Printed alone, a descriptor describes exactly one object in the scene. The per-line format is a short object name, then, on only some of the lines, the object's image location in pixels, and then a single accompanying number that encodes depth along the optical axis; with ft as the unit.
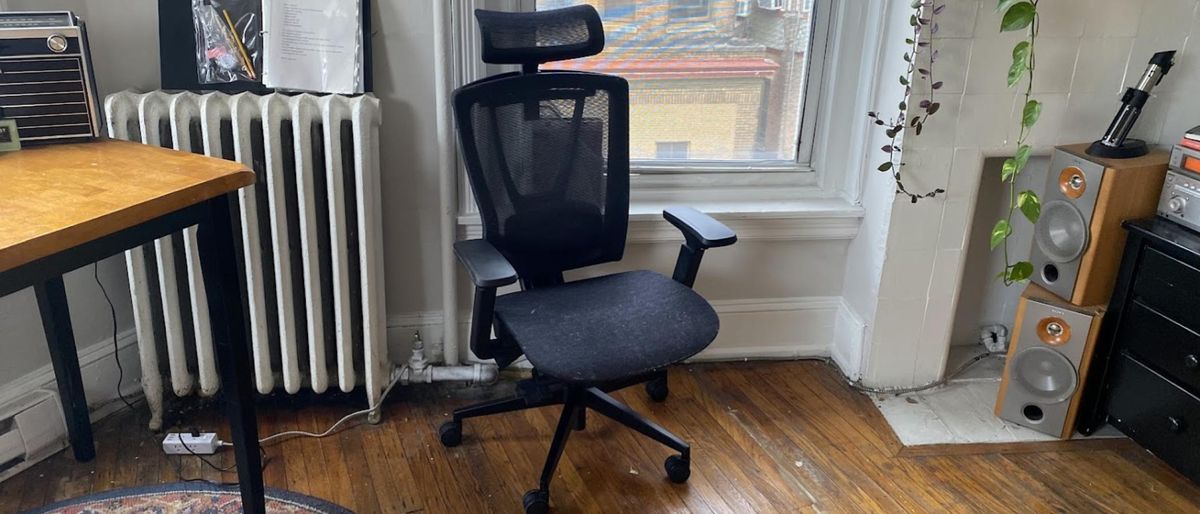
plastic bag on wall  6.53
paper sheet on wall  6.55
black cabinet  6.26
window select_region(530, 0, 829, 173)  7.60
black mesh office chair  5.87
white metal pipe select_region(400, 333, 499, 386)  7.82
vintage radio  5.17
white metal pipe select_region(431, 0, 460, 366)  6.81
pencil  6.53
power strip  6.75
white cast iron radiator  6.30
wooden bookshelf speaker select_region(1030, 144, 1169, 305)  6.50
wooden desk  4.00
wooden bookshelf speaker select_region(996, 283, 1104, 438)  6.95
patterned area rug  6.13
